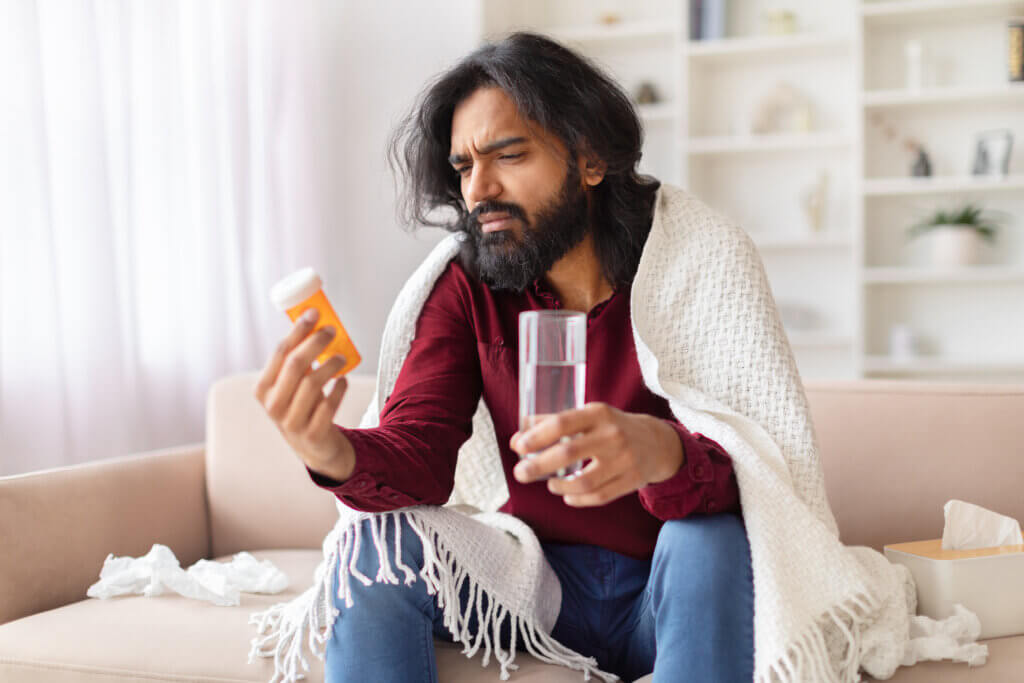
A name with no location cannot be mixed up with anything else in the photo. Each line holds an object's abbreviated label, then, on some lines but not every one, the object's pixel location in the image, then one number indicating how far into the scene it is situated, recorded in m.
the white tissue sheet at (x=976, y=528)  1.32
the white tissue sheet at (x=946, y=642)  1.18
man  0.99
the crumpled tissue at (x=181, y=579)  1.49
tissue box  1.26
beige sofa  1.29
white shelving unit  3.55
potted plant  3.49
